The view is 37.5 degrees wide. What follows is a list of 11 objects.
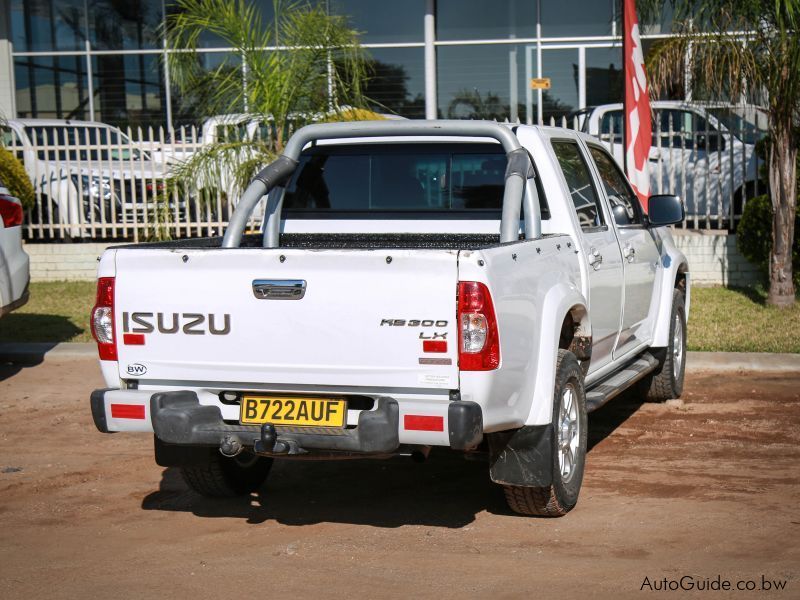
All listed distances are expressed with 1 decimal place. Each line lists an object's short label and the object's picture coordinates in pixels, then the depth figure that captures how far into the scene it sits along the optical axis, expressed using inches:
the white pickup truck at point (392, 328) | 185.2
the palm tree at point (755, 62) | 445.7
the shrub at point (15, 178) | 580.7
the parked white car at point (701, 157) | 550.6
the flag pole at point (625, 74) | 426.9
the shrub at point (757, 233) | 504.1
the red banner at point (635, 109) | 428.1
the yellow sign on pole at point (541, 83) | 772.0
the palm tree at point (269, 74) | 457.7
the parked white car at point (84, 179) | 605.3
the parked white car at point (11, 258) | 367.6
